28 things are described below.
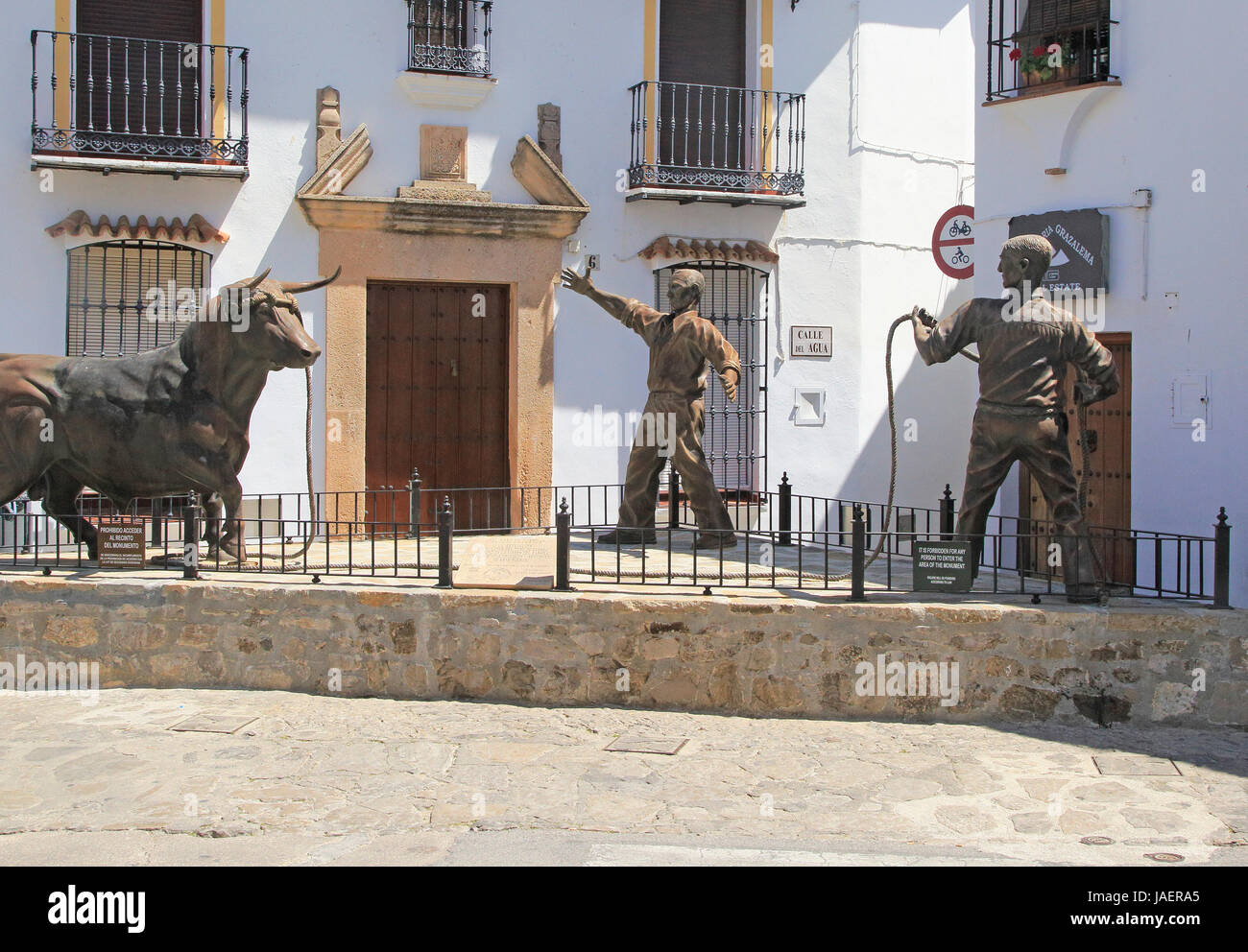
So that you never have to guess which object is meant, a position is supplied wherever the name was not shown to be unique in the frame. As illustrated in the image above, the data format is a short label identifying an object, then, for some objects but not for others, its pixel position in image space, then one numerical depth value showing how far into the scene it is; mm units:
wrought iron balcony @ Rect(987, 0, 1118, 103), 10266
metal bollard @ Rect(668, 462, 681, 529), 10395
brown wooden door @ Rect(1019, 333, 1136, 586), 10109
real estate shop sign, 10094
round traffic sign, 12461
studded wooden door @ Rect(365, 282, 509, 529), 11602
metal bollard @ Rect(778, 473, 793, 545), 10891
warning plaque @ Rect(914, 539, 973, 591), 7520
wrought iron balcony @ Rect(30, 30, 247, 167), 10523
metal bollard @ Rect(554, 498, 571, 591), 7648
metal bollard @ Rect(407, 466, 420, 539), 9117
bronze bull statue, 8242
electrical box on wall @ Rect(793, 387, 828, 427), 12258
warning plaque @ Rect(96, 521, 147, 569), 8125
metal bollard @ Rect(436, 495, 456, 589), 7723
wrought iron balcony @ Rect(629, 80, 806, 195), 11836
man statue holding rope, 7660
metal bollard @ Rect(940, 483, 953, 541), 9377
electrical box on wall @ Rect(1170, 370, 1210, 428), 9516
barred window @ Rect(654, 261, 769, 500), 12180
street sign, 12219
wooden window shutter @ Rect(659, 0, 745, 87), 12211
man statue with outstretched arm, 9430
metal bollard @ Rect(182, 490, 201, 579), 7859
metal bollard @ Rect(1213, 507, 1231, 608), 7336
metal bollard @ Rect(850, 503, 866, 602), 7414
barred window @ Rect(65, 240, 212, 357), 10789
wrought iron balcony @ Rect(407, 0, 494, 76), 11367
